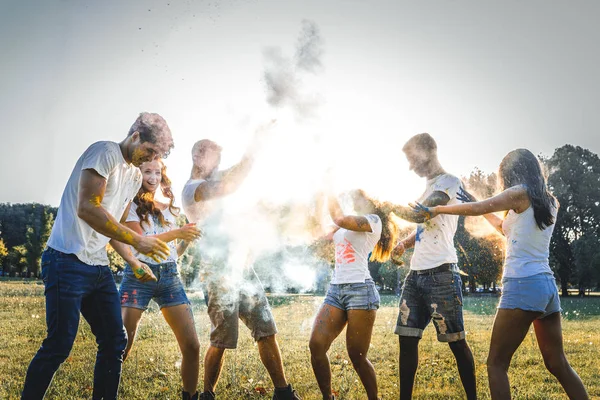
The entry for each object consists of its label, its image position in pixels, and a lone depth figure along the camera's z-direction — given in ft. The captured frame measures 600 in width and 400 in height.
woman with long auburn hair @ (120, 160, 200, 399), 14.05
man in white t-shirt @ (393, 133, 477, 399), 13.96
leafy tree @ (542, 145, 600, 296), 126.52
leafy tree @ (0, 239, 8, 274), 196.05
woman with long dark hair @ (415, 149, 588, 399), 11.67
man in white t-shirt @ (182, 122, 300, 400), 14.42
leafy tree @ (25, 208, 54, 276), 194.08
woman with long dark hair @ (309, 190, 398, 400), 14.37
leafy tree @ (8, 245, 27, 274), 202.65
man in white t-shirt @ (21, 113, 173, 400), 10.61
